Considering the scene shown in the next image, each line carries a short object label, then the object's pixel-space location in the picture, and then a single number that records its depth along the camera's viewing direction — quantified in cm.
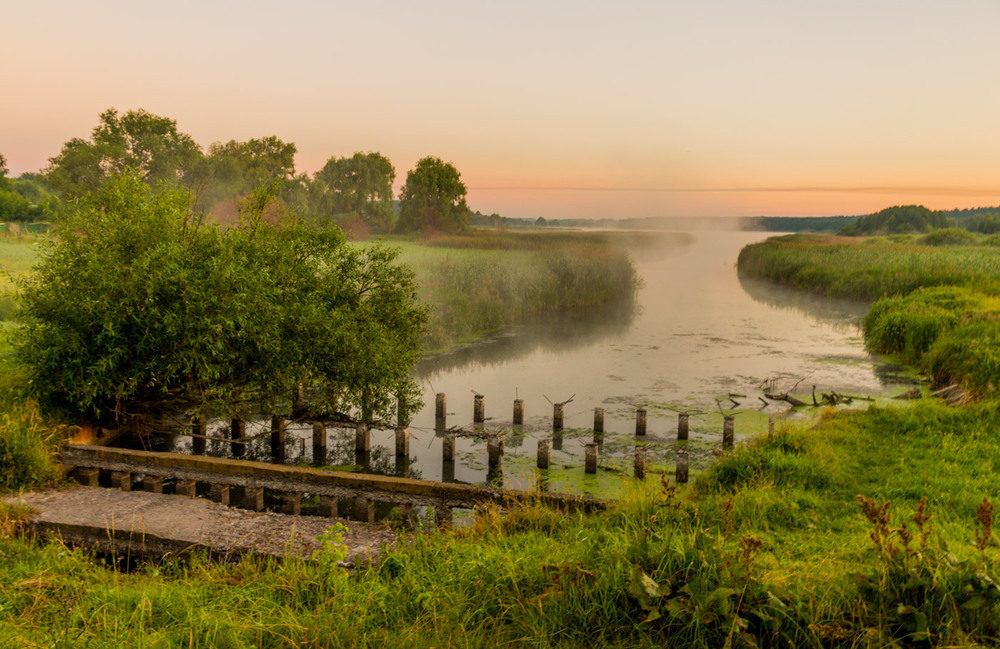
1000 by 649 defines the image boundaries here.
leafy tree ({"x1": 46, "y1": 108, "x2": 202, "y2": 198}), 4059
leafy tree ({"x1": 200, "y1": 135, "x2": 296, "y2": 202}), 5294
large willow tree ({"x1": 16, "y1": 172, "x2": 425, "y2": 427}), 934
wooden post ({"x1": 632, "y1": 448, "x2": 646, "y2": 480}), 1048
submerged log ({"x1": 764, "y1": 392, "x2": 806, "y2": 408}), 1559
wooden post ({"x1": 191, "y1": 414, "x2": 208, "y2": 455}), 1194
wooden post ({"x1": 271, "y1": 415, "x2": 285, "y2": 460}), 1275
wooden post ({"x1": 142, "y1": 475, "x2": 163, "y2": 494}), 896
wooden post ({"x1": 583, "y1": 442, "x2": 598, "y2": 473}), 1119
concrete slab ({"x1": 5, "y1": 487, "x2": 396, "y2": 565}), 694
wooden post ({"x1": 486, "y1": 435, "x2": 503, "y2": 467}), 1178
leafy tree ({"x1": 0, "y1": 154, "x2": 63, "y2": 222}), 5044
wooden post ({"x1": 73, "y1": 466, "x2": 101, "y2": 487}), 909
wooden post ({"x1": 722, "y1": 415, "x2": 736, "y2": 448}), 1231
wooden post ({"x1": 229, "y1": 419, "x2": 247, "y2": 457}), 1270
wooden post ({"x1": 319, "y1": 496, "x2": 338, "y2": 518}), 837
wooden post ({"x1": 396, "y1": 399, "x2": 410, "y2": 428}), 1377
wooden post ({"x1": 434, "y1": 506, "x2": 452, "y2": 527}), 825
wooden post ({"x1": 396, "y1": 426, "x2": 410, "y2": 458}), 1245
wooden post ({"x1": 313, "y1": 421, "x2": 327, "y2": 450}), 1291
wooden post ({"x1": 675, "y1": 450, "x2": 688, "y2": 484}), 1035
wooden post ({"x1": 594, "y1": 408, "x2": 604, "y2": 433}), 1369
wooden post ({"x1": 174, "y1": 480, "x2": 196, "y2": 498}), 903
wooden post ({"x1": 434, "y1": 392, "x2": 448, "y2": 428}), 1462
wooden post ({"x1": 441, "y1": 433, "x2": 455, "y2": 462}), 1203
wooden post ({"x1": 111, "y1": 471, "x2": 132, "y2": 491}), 908
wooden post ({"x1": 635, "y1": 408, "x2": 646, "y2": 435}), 1338
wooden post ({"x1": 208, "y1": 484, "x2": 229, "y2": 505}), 875
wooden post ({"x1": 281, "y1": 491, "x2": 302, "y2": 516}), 871
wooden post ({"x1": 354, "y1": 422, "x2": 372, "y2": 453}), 1264
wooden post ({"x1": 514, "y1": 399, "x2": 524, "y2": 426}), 1433
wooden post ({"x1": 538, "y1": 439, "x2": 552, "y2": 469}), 1153
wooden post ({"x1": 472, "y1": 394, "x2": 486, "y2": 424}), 1448
